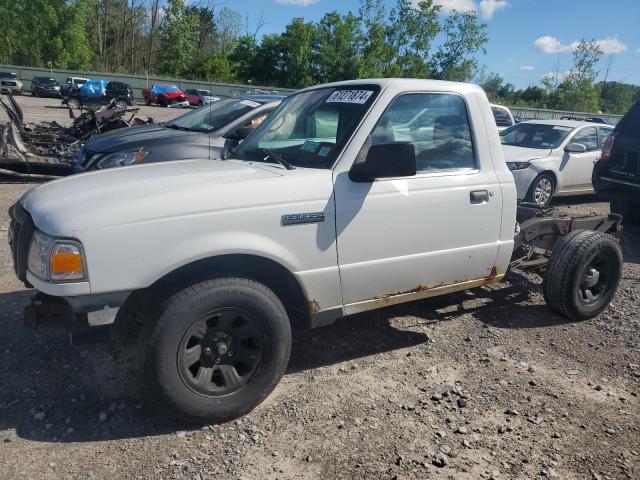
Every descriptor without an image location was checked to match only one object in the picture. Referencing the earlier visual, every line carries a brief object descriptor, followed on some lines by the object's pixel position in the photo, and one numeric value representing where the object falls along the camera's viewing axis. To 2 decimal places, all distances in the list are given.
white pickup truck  2.82
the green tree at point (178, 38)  63.41
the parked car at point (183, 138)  6.96
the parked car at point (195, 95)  43.22
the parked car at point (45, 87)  42.25
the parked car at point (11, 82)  41.55
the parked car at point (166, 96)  43.25
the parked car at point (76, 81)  43.77
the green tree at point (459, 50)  52.78
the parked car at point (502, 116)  16.78
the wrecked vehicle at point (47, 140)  8.88
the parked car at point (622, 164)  7.74
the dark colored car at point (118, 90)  38.80
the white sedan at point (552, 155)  9.95
